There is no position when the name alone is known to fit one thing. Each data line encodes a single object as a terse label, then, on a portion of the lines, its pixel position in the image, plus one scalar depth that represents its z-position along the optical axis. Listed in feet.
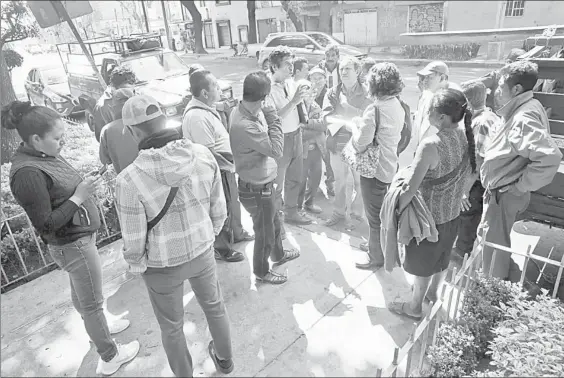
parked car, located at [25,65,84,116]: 36.58
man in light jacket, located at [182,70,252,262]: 11.02
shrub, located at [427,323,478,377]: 8.14
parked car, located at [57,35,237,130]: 28.40
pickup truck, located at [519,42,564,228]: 11.12
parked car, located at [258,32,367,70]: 47.32
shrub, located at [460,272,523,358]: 9.09
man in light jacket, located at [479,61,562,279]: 9.53
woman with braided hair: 8.58
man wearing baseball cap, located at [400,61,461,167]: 12.69
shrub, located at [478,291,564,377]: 7.53
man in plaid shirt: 6.94
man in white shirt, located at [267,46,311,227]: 13.11
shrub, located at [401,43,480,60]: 57.82
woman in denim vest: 7.45
